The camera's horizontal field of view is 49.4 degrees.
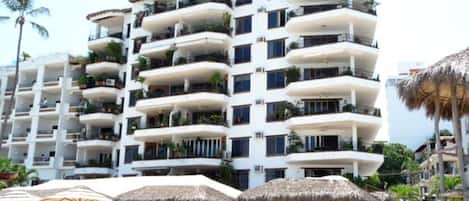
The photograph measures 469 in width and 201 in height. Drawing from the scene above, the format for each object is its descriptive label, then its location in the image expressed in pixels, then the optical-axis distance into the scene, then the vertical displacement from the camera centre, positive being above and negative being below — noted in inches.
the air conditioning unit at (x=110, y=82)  1758.1 +297.0
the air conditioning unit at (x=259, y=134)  1411.2 +101.0
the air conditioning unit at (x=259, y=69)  1469.0 +289.5
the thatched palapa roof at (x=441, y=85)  693.4 +125.7
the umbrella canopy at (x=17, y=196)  808.9 -45.7
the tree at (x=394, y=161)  2365.2 +54.6
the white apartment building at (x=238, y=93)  1348.4 +221.6
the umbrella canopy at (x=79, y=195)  763.4 -40.8
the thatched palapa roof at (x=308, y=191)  779.7 -30.4
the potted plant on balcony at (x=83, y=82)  1801.9 +303.3
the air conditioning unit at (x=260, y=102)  1440.7 +193.1
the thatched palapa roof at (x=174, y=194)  848.3 -41.7
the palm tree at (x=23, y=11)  1427.2 +439.0
